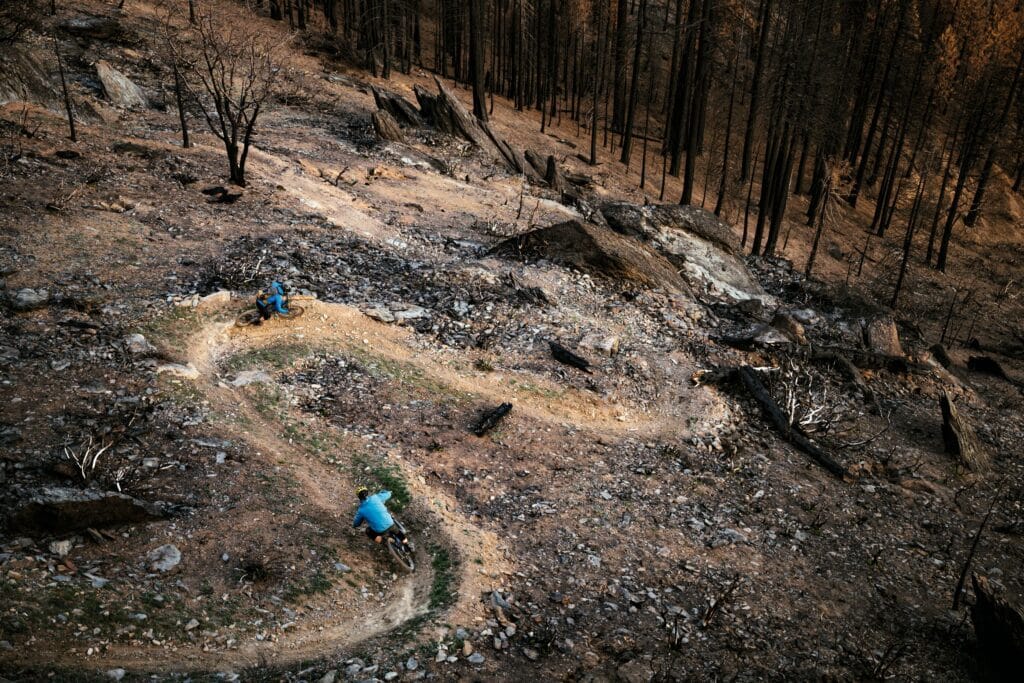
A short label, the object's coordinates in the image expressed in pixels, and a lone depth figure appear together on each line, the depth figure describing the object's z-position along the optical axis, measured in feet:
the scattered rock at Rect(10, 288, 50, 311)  38.78
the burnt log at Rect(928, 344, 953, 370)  70.64
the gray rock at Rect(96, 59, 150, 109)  78.23
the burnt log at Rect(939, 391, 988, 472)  49.26
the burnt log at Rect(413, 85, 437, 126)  101.86
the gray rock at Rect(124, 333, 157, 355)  38.32
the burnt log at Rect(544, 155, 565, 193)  97.71
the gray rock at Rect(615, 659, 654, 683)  24.76
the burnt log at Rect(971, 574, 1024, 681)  28.12
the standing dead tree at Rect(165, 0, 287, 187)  61.36
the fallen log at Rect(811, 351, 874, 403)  57.47
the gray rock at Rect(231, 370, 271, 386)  39.75
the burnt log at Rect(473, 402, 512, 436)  40.73
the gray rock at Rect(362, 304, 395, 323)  49.65
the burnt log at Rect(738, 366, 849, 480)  44.68
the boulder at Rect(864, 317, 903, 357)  63.87
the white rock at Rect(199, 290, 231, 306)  45.39
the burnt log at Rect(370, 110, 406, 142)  93.09
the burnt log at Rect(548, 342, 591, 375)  50.90
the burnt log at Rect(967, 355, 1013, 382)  76.38
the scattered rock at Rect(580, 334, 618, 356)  53.67
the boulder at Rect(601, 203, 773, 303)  75.16
